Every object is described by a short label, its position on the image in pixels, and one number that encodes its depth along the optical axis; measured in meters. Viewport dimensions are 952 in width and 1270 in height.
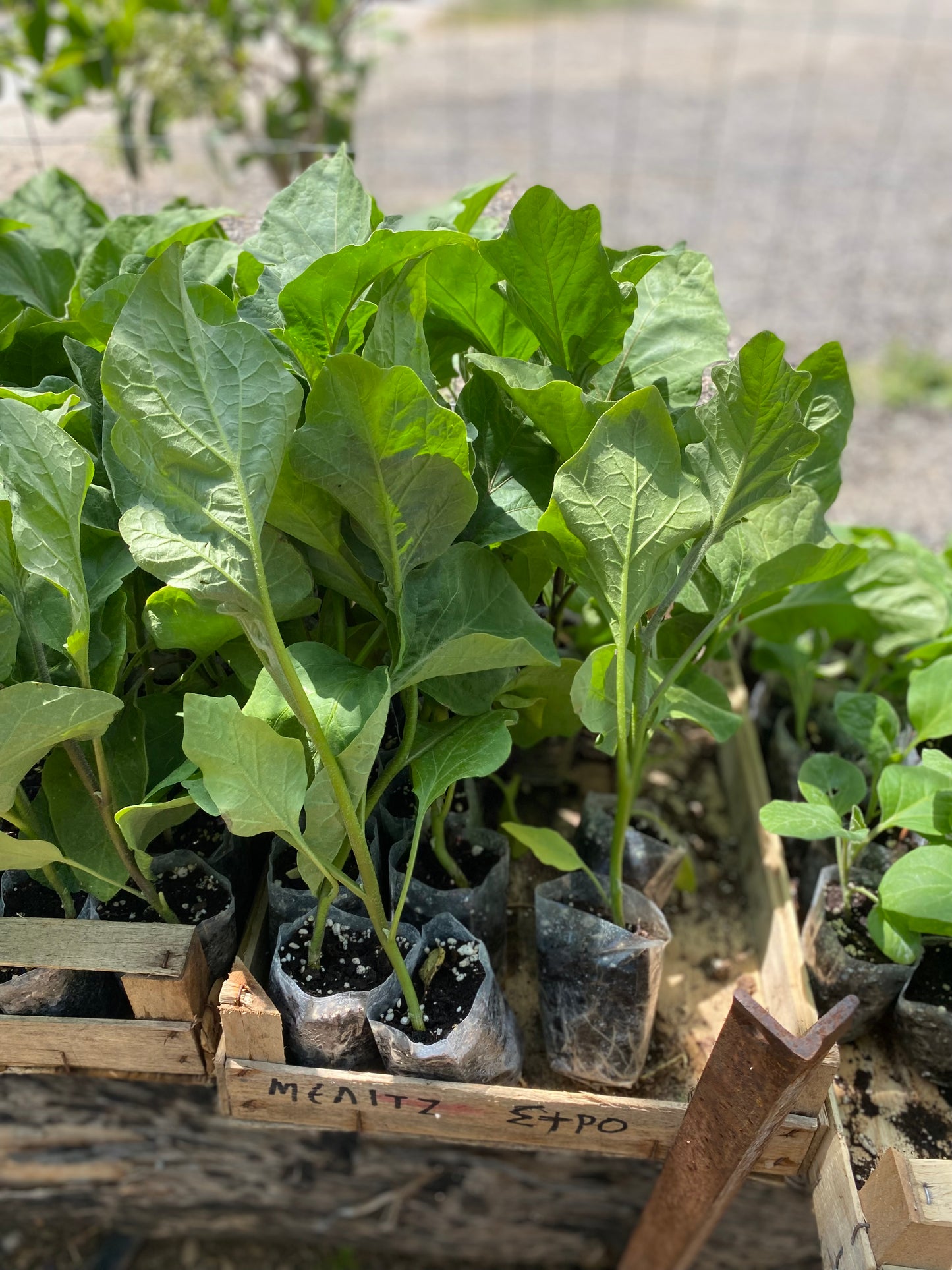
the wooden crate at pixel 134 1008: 0.72
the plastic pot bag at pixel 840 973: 0.81
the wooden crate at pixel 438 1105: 0.74
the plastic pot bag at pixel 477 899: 0.82
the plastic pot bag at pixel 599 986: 0.78
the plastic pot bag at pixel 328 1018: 0.73
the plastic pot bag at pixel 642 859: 0.90
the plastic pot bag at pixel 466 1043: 0.73
